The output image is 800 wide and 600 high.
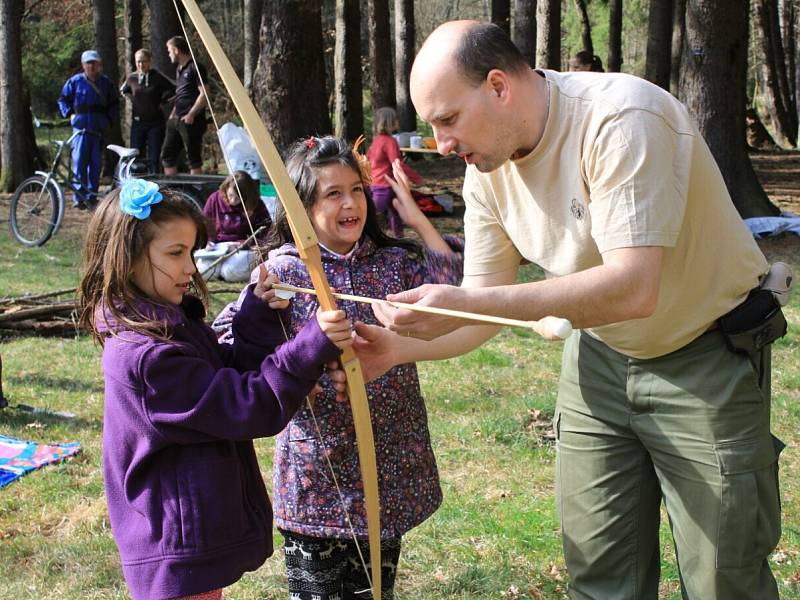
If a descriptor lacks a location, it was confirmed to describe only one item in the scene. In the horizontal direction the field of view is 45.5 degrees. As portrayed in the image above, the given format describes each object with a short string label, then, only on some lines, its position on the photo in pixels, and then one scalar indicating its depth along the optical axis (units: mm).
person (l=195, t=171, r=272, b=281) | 7797
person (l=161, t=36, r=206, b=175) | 10461
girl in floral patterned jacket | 2539
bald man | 1957
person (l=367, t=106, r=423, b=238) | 8859
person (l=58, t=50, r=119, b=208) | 11000
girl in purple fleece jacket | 2059
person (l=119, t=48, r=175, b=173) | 11406
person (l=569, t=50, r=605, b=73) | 9805
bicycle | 9836
